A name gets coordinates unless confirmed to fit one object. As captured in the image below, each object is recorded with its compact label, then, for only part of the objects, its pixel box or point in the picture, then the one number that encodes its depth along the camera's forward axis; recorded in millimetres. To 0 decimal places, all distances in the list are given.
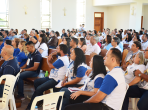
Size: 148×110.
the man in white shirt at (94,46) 6109
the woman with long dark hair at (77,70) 3229
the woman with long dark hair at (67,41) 6168
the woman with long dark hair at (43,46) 6284
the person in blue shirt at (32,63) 4323
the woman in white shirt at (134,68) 3231
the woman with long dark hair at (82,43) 6095
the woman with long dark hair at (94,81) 2480
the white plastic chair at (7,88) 2836
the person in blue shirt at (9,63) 3422
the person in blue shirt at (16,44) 5520
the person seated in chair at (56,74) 3514
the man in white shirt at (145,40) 7304
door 18469
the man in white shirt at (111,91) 2135
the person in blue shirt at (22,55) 4818
